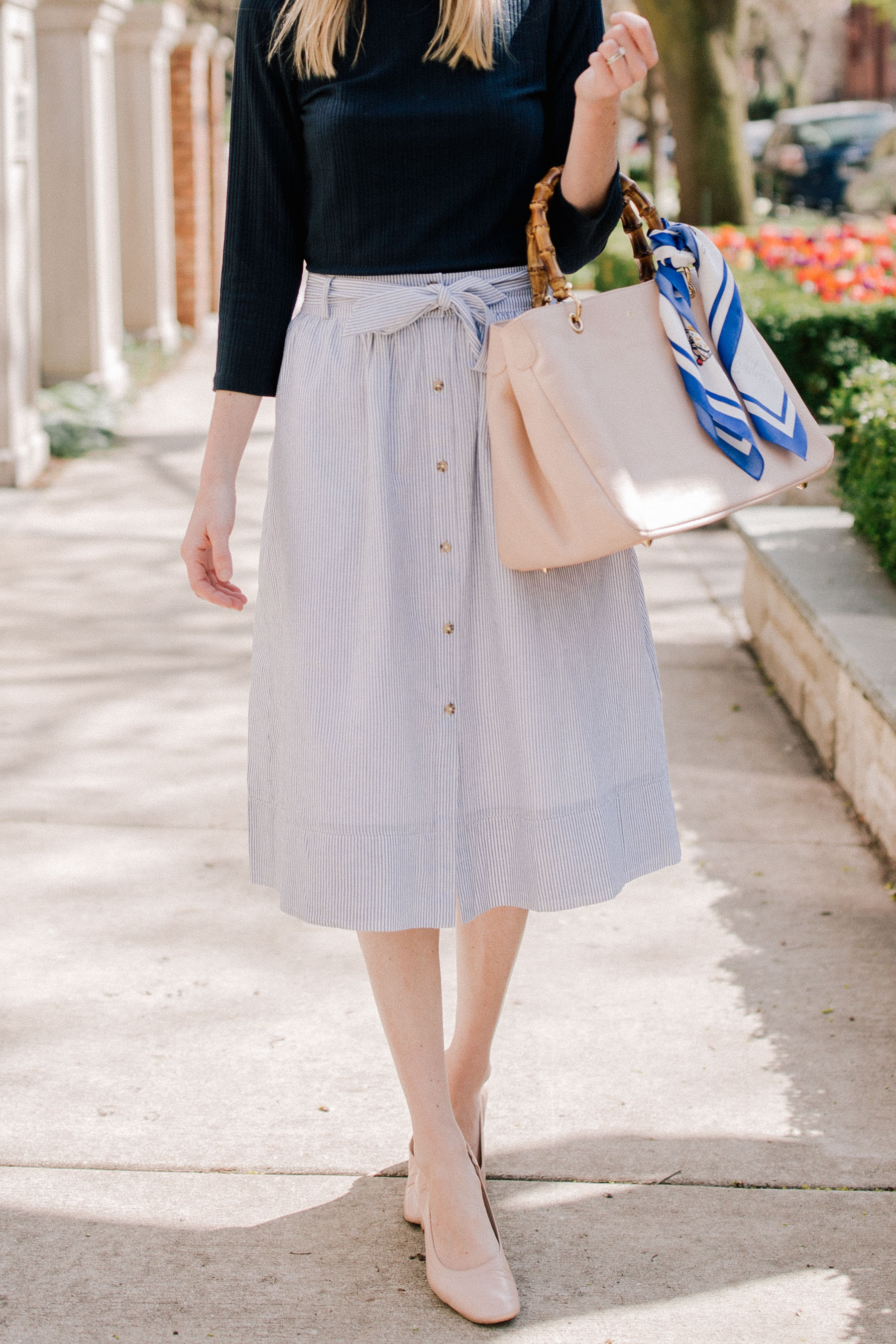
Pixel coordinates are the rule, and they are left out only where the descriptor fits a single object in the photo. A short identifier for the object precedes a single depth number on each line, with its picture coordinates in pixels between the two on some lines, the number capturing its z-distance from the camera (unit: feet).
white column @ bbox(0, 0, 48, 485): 23.56
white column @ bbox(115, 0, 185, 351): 38.09
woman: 6.68
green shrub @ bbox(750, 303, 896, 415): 23.36
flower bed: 26.11
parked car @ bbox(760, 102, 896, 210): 98.94
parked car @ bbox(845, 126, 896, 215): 88.38
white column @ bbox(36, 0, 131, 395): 29.14
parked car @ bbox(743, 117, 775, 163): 114.11
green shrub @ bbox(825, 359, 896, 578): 14.53
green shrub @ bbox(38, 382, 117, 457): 28.09
